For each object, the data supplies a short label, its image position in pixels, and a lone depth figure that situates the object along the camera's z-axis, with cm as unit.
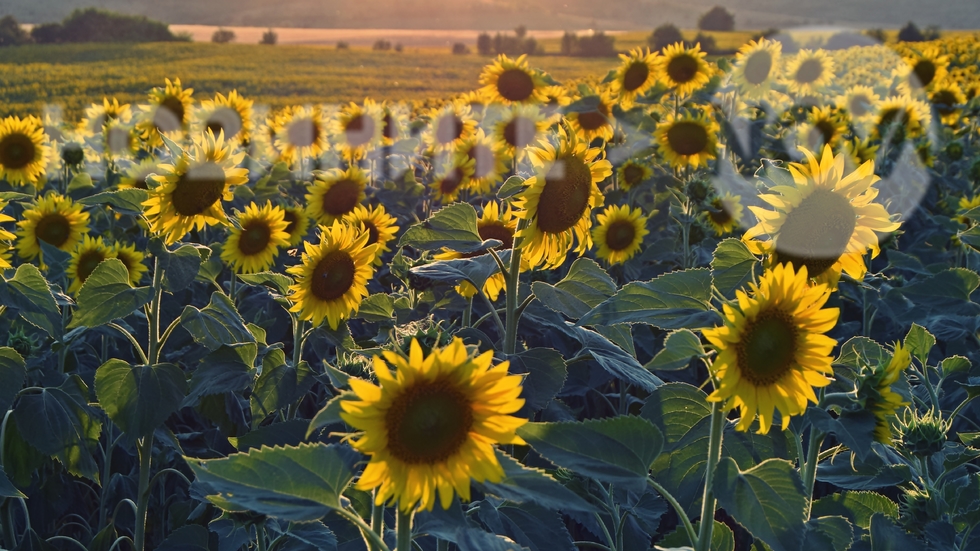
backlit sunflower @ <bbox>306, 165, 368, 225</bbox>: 468
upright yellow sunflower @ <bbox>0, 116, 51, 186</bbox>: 504
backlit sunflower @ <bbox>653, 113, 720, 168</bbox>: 556
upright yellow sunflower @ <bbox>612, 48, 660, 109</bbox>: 629
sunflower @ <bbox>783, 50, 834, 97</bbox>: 799
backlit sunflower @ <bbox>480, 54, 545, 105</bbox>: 610
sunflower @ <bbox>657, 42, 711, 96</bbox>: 630
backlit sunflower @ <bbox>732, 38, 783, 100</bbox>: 683
